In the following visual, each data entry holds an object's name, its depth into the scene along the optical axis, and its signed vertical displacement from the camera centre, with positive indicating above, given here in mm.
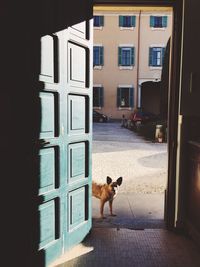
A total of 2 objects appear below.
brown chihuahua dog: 3986 -1097
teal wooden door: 2727 -310
